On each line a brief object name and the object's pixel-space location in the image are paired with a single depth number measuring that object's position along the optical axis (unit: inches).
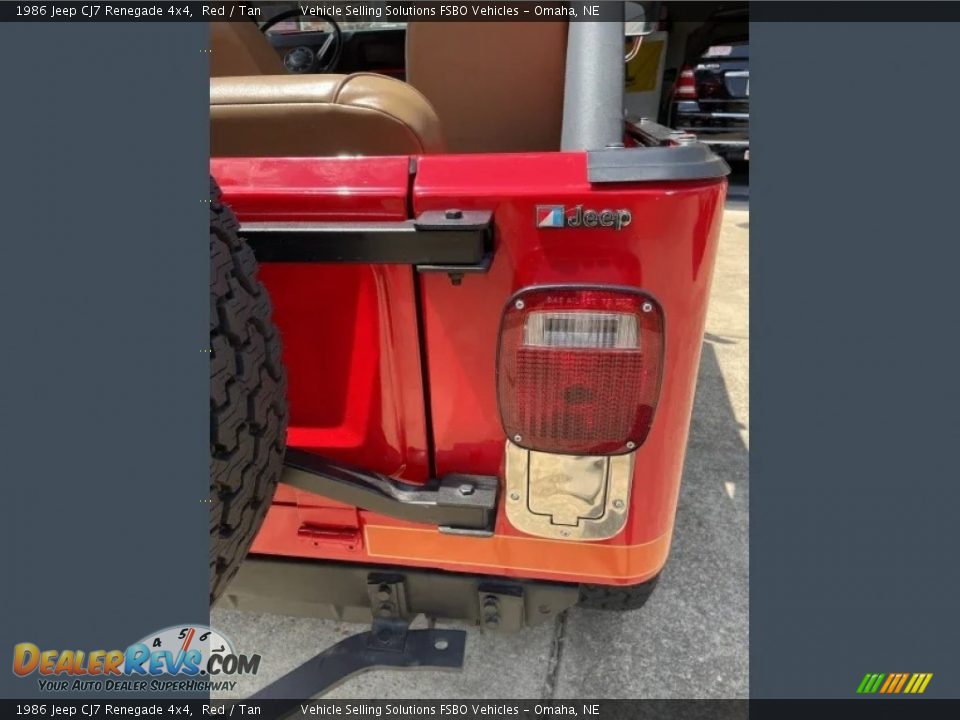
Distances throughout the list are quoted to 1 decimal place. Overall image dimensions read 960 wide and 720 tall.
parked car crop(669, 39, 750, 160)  301.9
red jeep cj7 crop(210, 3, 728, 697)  40.4
